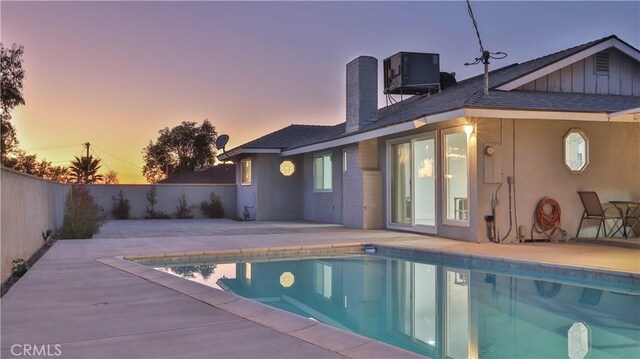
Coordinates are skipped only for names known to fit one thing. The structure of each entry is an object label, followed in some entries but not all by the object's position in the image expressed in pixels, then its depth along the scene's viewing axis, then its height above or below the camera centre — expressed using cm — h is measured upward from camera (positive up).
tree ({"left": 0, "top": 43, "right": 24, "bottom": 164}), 1561 +311
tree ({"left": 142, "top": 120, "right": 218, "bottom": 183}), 4250 +285
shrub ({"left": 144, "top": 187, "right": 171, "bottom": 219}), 2042 -87
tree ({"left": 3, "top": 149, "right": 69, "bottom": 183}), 1860 +85
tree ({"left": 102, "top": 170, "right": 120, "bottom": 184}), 3400 +50
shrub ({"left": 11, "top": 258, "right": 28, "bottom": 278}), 658 -104
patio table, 1042 -60
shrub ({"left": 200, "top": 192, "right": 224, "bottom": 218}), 2100 -94
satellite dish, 2217 +184
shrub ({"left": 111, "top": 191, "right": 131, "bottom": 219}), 2016 -85
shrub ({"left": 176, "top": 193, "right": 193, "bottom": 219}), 2055 -96
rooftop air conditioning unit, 1526 +321
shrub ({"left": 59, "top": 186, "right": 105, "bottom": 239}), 1154 -73
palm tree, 3372 +102
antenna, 1054 +257
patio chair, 1032 -54
